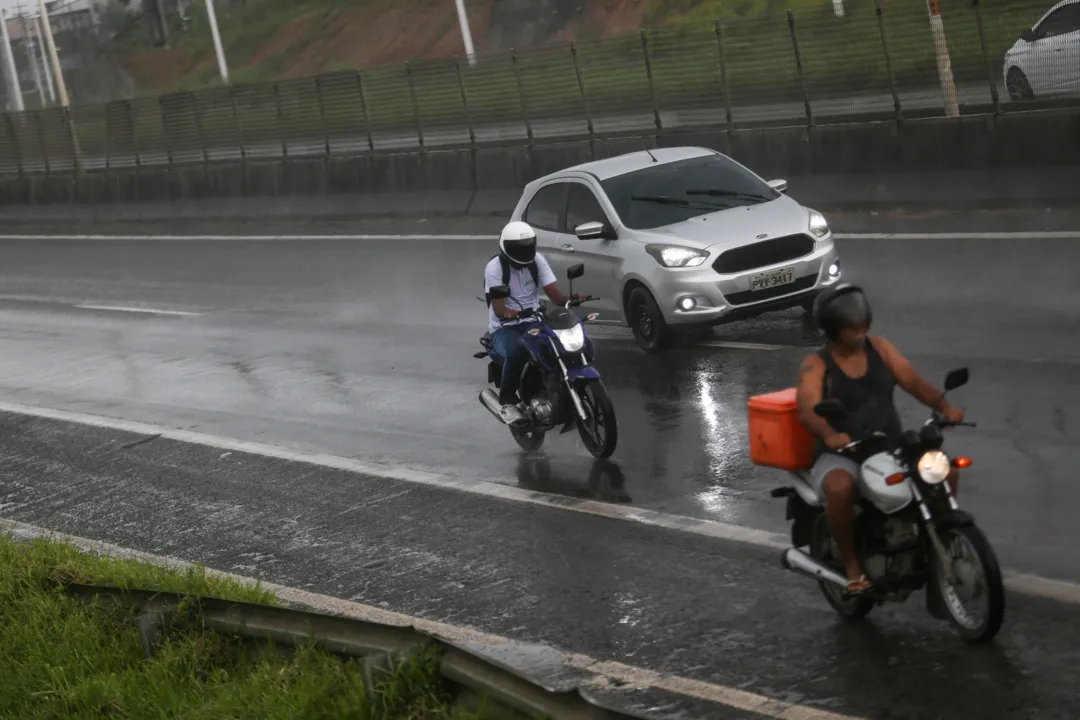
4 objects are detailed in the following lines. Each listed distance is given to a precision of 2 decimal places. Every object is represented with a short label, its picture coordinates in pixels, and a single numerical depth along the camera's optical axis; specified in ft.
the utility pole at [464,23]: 185.16
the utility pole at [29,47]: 332.12
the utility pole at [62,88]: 123.65
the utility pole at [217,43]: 239.71
